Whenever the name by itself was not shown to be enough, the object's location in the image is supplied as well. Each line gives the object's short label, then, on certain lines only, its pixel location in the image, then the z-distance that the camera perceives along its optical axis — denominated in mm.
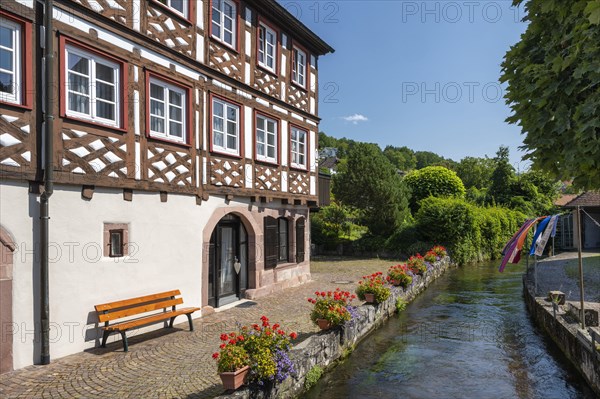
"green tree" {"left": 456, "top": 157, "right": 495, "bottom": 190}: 69662
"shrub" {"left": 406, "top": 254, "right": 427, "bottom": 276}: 17906
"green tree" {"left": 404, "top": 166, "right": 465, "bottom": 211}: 37625
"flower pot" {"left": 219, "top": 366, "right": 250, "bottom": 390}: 5797
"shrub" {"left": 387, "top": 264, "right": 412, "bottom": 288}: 14914
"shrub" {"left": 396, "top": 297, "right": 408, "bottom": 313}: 13925
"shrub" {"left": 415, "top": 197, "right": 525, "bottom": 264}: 28219
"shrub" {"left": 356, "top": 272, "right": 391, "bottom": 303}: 11883
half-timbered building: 7555
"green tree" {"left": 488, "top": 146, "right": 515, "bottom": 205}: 40375
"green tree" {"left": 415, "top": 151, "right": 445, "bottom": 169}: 145000
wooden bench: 8430
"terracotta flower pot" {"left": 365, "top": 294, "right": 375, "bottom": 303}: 11906
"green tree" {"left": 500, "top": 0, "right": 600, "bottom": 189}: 4883
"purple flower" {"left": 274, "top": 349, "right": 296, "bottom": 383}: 6418
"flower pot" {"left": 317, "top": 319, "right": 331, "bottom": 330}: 9117
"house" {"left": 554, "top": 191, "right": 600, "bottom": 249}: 32031
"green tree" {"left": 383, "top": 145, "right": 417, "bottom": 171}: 132375
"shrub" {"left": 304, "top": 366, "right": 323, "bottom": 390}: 7610
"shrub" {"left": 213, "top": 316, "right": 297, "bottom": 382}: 6023
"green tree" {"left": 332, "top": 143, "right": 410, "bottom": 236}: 29406
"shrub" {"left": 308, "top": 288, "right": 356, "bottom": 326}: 9078
